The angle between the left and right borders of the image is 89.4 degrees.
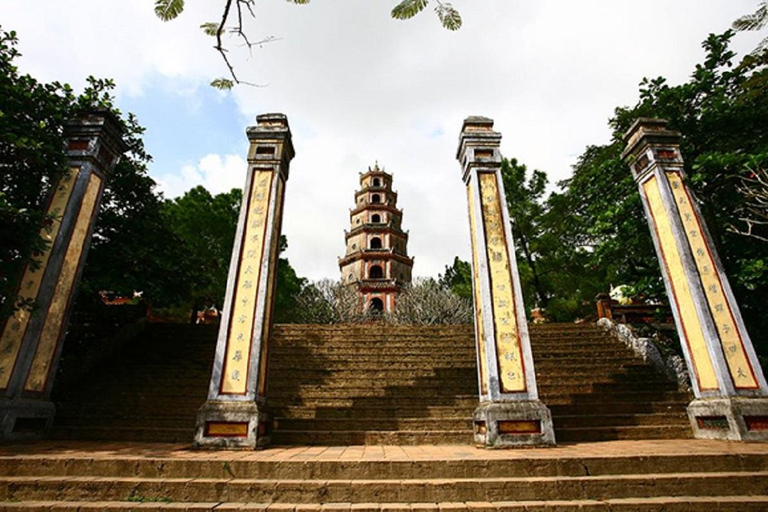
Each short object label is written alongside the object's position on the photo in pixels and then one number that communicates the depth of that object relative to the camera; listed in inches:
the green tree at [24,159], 194.9
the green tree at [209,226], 578.2
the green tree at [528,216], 664.4
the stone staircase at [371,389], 219.0
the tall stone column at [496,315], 194.2
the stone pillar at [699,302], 201.8
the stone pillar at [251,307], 189.0
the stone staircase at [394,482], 123.5
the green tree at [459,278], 767.7
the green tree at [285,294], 724.7
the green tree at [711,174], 262.2
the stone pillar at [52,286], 198.2
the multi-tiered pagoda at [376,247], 914.1
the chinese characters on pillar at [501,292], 207.3
